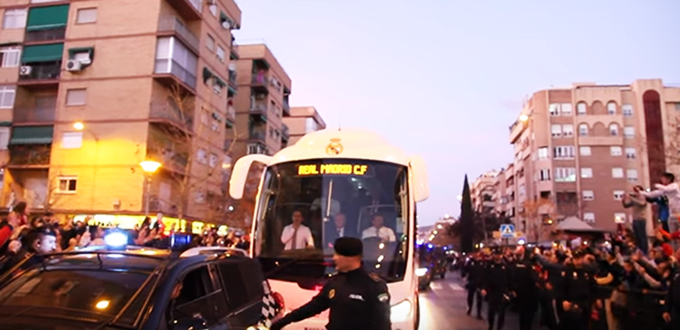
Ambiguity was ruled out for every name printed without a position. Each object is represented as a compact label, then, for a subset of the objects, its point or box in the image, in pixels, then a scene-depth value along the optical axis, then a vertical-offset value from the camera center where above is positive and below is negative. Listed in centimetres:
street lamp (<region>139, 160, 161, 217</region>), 2102 +237
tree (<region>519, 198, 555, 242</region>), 6531 +309
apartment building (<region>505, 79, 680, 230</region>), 6612 +1153
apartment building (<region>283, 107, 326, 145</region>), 7725 +1551
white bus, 739 +36
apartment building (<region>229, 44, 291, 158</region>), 5325 +1259
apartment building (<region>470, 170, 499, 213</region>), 11712 +1112
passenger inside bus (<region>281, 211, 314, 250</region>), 778 -2
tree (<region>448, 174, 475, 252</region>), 5818 +223
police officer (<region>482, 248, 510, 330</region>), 1226 -114
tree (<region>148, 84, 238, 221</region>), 3688 +526
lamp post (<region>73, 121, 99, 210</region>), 3603 +419
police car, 399 -50
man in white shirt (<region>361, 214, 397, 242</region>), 770 +5
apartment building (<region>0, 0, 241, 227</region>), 3609 +815
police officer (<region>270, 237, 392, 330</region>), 411 -46
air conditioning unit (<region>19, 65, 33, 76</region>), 3778 +1028
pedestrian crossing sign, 2533 +37
